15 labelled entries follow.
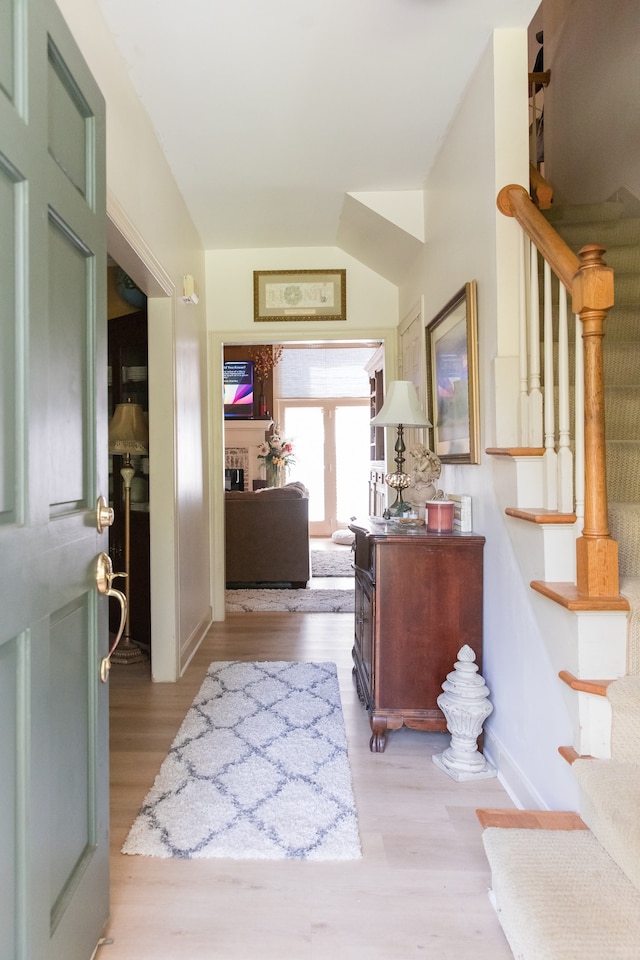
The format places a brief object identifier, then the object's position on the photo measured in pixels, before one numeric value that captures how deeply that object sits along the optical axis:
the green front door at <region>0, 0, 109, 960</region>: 0.88
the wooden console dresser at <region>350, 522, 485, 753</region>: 2.20
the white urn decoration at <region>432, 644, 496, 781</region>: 2.02
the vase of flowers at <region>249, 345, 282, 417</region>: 8.66
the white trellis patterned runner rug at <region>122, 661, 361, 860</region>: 1.62
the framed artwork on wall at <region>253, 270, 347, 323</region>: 4.04
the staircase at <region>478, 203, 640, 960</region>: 1.00
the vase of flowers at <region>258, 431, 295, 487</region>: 8.33
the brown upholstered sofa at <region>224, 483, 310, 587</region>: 5.03
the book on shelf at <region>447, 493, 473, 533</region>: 2.34
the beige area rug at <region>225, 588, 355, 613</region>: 4.39
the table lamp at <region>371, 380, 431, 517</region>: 2.67
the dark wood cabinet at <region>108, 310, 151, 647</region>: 3.44
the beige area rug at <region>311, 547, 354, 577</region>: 5.84
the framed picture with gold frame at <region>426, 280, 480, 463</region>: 2.28
